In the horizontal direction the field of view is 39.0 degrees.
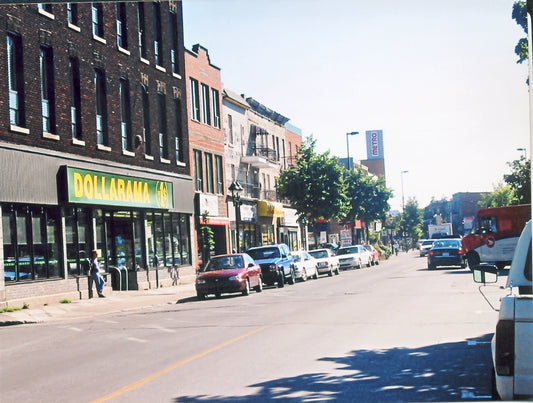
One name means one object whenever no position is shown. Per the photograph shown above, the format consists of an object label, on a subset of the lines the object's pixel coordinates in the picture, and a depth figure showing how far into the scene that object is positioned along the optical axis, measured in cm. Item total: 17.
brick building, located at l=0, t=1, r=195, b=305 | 2277
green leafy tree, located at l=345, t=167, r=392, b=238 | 6812
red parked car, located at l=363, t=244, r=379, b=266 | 5311
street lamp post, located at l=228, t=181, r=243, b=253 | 3231
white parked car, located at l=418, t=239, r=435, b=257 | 5942
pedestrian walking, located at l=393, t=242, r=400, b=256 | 8317
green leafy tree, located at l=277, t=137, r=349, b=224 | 4984
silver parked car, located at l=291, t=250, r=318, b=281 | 3404
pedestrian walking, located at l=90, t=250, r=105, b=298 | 2556
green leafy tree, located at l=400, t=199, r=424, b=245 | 9269
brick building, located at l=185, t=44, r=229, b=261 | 3894
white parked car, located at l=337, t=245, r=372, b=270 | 4750
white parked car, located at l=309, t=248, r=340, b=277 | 3969
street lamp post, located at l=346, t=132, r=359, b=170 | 5962
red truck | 3347
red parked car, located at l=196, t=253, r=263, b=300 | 2430
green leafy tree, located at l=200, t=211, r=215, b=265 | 3907
